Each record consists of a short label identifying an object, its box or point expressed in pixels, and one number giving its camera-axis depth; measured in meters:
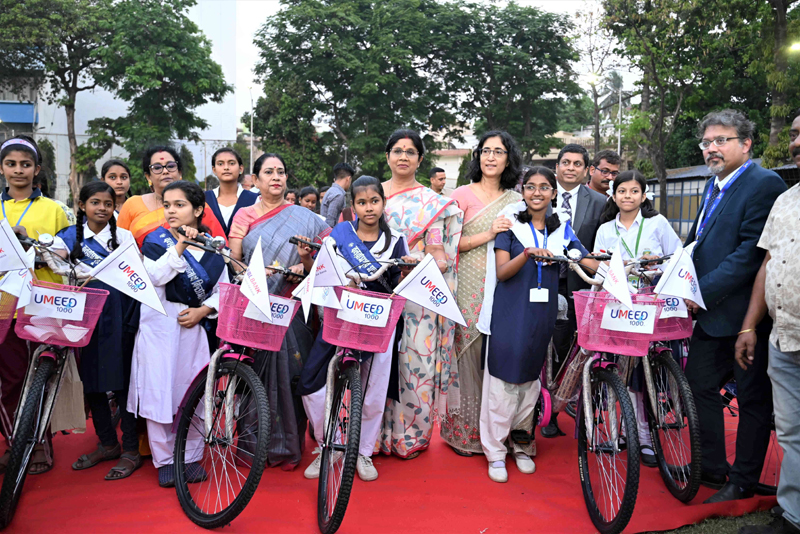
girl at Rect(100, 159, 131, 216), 4.23
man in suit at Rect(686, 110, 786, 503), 3.27
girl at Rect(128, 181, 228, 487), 3.31
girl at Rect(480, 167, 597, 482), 3.56
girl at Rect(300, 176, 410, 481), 3.41
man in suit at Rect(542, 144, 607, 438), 4.41
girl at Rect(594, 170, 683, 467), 3.91
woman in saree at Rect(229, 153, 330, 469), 3.65
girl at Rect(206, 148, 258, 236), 4.71
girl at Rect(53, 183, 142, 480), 3.43
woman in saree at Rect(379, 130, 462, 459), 3.82
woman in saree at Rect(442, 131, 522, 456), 3.94
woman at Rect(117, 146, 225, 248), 4.21
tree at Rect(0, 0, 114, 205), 23.81
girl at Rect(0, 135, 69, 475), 3.50
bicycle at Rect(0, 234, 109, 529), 2.82
